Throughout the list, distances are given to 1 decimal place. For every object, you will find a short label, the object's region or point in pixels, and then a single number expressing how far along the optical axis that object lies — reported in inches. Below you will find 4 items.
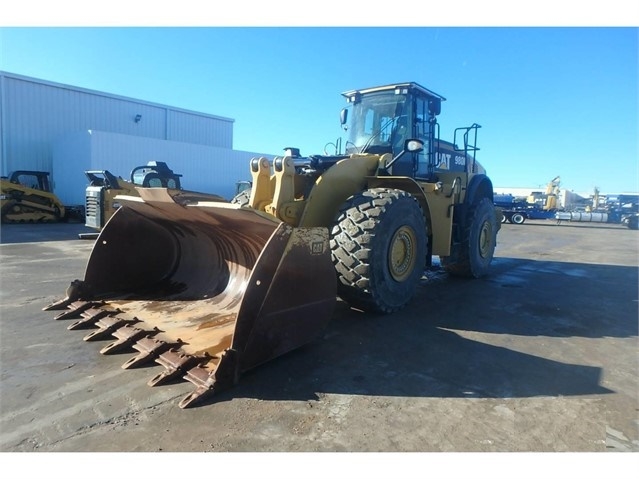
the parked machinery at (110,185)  477.1
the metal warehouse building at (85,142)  853.8
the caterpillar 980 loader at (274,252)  126.0
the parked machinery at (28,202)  706.2
